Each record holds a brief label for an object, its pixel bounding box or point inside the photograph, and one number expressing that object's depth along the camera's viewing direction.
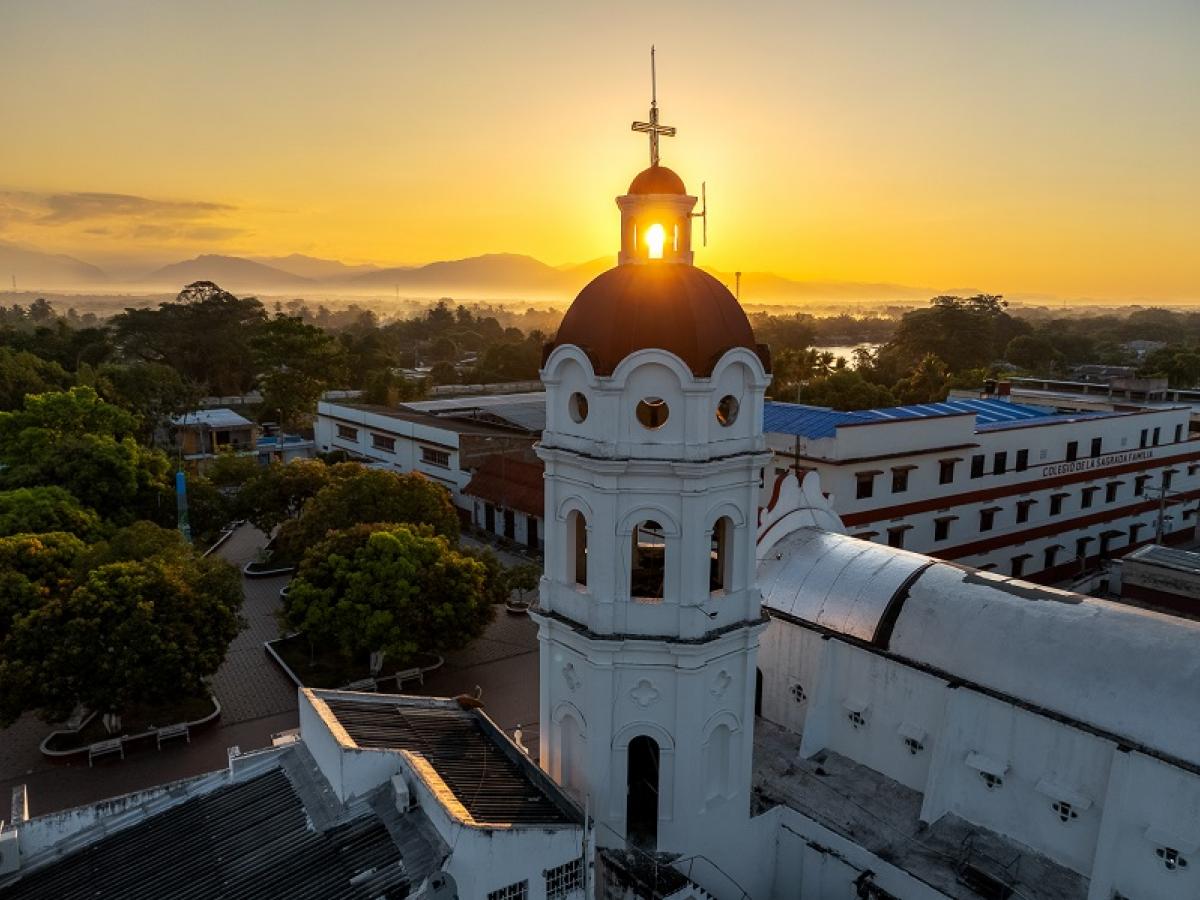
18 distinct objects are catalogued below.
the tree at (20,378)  62.25
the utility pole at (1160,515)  44.59
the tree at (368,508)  36.44
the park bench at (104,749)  26.00
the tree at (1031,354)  122.31
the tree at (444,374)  111.00
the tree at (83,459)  38.50
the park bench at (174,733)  27.08
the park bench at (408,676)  30.86
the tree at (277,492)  42.97
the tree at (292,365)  79.81
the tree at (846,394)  68.56
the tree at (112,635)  23.86
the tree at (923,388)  73.53
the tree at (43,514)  32.62
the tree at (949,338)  106.19
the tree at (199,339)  97.12
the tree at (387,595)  28.52
